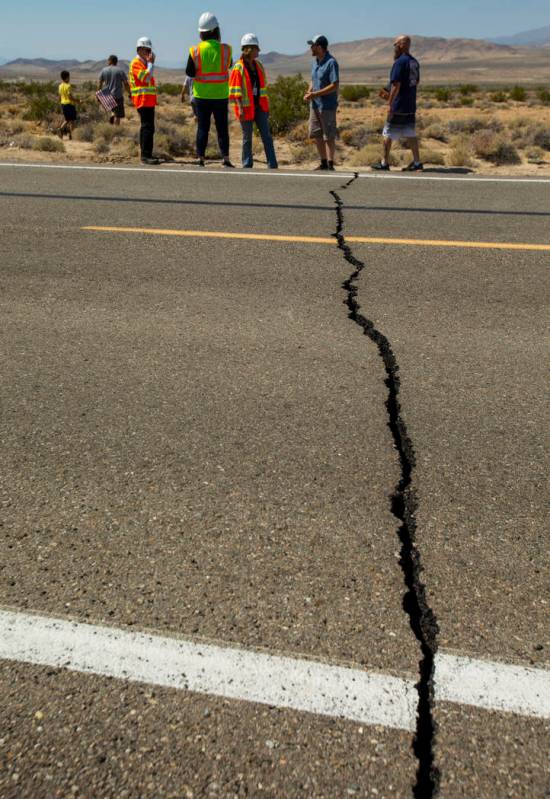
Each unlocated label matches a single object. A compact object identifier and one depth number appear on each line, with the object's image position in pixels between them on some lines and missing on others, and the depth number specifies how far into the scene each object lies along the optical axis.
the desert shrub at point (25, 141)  14.46
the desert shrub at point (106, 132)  16.77
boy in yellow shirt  16.34
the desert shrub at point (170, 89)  37.61
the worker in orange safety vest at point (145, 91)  11.03
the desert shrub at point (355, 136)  16.36
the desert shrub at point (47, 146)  14.31
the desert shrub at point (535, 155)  14.20
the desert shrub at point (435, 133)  18.34
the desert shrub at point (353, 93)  36.57
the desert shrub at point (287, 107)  18.03
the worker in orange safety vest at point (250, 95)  10.09
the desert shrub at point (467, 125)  19.25
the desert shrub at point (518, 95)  37.81
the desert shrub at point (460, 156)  12.92
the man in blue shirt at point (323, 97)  10.14
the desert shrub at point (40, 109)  20.58
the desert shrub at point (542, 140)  15.84
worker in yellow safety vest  10.23
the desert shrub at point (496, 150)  13.83
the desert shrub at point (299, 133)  17.20
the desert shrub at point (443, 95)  36.41
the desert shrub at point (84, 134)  17.16
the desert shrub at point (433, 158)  12.87
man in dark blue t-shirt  9.85
